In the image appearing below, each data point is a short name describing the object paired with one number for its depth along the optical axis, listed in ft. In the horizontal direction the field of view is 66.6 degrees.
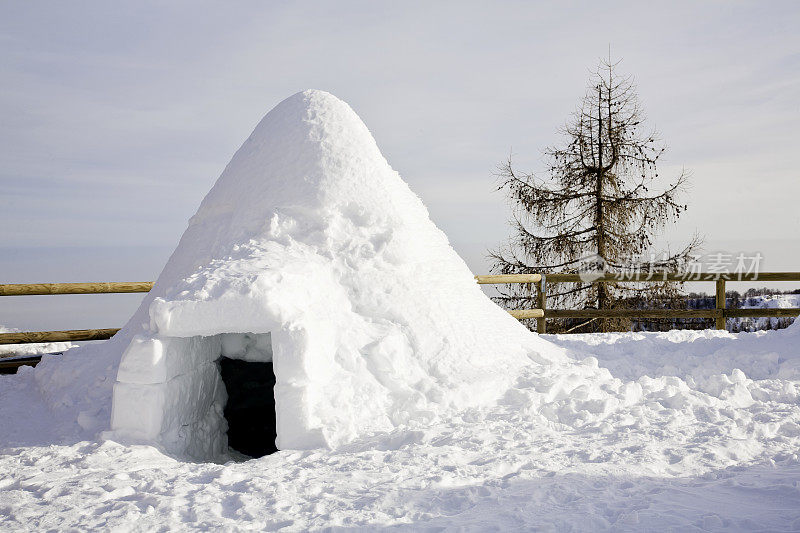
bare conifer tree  41.22
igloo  14.33
